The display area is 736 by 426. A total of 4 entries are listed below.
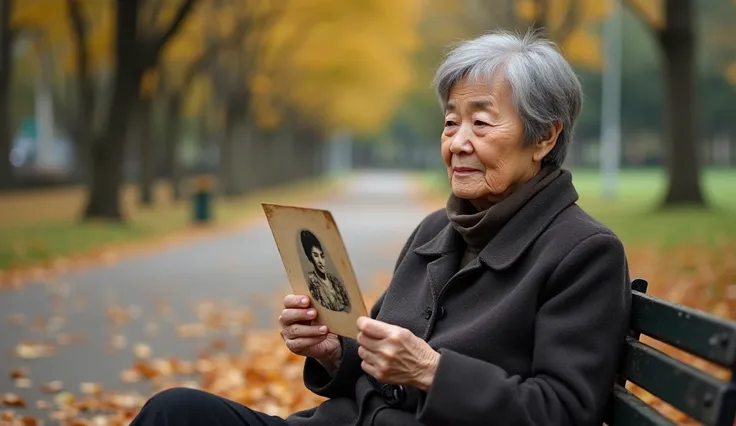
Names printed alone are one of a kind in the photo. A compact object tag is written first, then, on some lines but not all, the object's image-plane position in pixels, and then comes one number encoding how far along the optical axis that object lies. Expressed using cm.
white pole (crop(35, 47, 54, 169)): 3994
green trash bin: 2462
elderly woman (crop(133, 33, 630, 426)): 266
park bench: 228
